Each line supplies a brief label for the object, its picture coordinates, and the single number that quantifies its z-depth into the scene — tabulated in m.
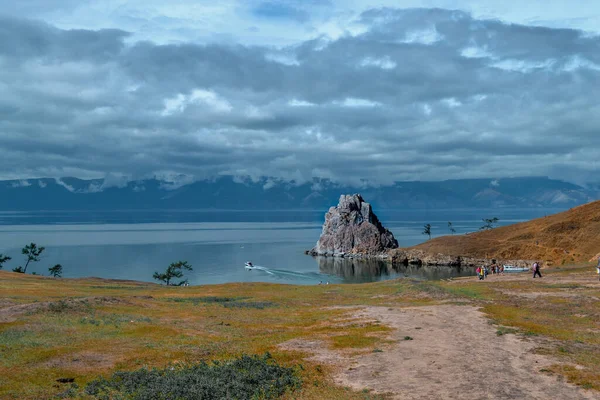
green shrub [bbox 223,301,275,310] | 60.44
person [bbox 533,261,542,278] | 82.32
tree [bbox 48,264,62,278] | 155.69
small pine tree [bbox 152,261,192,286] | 149.32
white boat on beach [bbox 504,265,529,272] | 167.06
